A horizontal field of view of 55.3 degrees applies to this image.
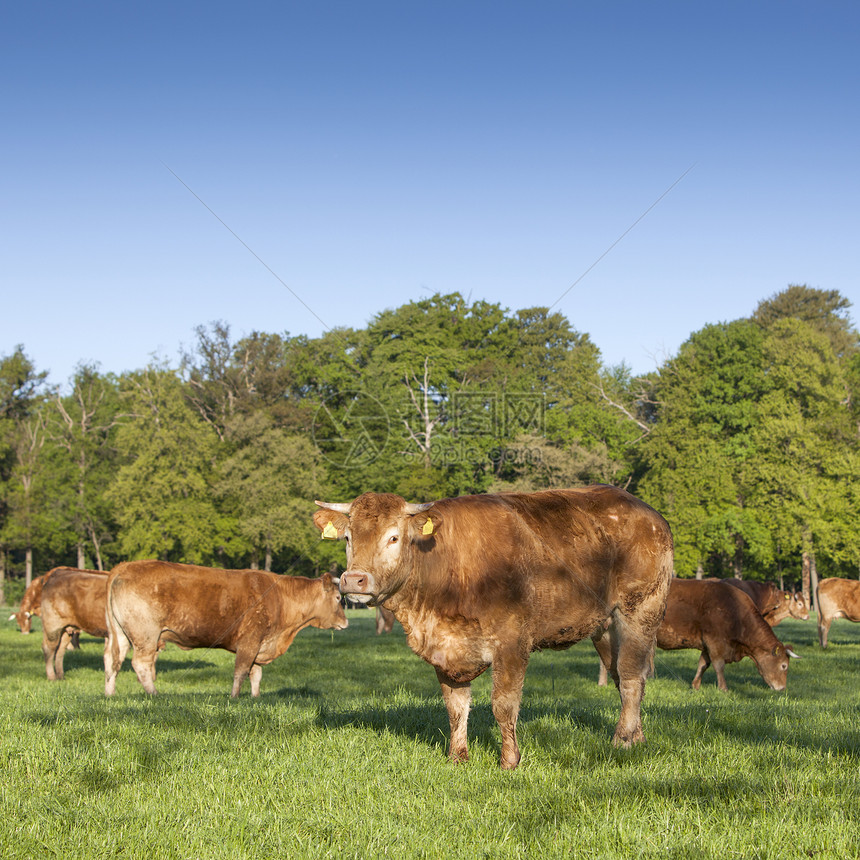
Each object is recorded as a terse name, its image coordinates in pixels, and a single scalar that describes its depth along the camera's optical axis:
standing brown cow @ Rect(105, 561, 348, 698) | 13.39
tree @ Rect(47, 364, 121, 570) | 62.00
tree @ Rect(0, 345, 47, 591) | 60.22
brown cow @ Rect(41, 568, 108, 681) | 16.75
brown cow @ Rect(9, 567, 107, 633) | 24.66
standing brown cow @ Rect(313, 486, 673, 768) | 6.66
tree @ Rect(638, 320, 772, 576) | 51.34
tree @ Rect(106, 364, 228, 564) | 56.34
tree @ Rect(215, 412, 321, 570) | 55.25
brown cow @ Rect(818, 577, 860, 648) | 22.45
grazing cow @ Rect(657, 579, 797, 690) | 14.70
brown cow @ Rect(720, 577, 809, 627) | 24.66
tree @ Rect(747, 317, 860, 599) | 45.19
